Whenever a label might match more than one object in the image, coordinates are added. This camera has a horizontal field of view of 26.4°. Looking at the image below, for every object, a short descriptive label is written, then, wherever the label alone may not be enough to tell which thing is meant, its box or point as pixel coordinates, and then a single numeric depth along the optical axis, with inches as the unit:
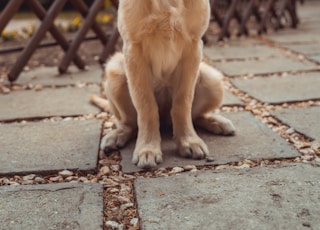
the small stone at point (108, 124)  70.0
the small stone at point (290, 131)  64.9
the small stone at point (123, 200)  52.3
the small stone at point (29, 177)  56.6
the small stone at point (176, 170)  56.9
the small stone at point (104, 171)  57.4
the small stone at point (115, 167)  58.4
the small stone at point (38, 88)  85.9
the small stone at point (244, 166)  56.9
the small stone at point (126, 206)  51.4
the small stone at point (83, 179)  56.0
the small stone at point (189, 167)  57.4
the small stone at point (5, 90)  84.8
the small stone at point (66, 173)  57.1
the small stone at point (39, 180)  56.2
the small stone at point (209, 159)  58.7
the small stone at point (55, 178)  56.2
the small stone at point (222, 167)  57.2
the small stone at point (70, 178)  56.1
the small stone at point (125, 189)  53.9
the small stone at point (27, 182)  55.8
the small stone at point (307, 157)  58.3
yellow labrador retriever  57.4
